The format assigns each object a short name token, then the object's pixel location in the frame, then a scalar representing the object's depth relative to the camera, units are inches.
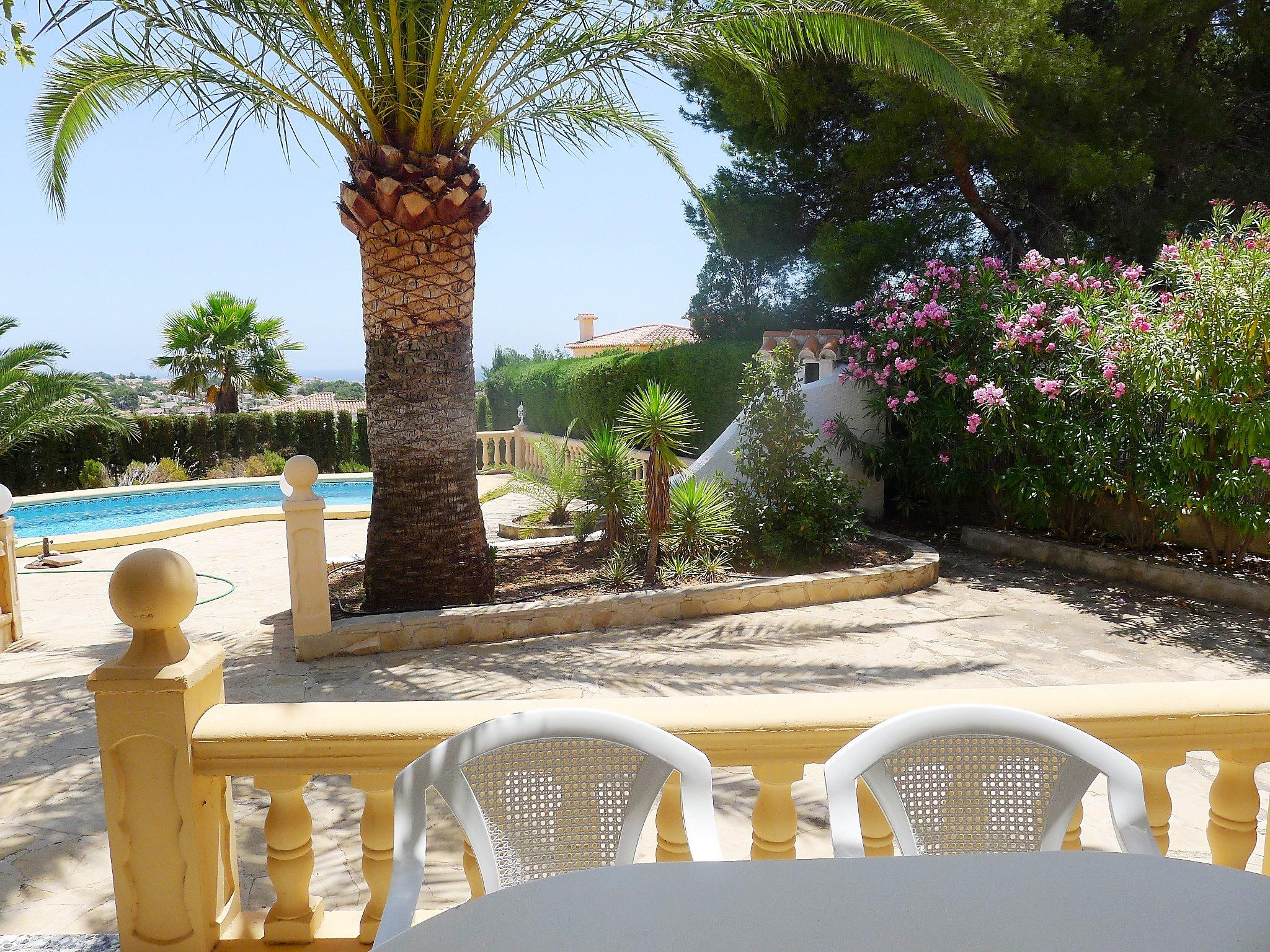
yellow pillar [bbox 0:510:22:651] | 213.9
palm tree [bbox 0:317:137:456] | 533.6
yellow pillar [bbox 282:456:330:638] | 198.7
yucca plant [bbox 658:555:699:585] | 246.1
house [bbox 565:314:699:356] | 1165.7
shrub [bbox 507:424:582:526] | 354.9
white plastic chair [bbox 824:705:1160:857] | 56.3
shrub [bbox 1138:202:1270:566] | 219.5
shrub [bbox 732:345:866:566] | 264.8
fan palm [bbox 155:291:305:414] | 690.8
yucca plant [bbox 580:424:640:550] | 266.2
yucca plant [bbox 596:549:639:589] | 244.4
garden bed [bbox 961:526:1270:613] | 233.8
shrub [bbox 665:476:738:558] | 261.0
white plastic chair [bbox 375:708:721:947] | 55.6
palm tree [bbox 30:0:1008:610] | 214.7
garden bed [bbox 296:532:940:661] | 205.2
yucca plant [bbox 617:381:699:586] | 239.1
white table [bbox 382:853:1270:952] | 43.0
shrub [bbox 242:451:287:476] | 627.2
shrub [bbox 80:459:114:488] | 573.3
